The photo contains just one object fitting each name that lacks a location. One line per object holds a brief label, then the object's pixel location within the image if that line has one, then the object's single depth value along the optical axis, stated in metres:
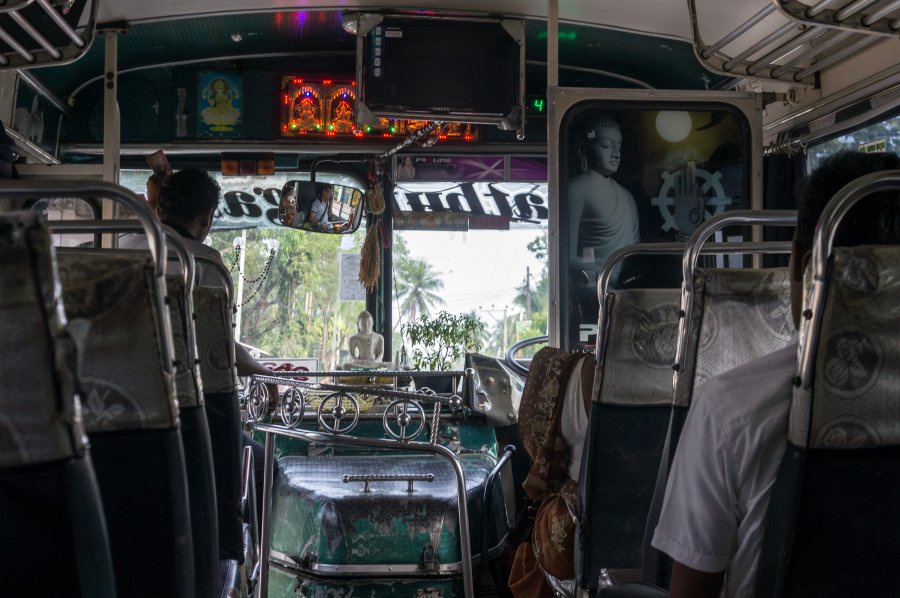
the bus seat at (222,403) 2.60
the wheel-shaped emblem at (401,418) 3.62
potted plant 5.83
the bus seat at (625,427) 2.41
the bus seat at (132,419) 1.55
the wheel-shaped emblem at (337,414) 3.64
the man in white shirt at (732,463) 1.32
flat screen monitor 4.98
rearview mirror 7.09
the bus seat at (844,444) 1.21
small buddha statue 6.45
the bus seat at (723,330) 2.08
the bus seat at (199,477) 2.13
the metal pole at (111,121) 4.64
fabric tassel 7.19
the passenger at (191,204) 3.18
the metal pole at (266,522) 2.93
